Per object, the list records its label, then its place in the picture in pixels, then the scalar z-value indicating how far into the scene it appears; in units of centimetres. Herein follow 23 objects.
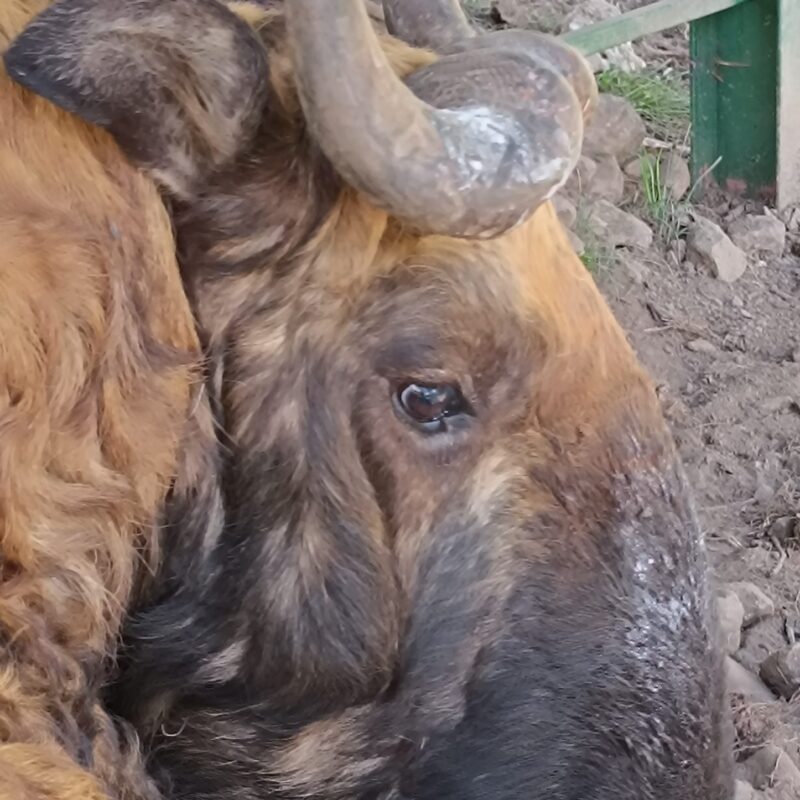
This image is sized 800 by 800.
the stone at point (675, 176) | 546
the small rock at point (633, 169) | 554
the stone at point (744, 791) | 294
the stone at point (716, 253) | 511
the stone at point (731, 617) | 341
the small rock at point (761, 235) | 528
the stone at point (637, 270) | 499
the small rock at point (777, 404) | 442
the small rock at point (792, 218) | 544
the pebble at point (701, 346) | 475
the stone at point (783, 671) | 337
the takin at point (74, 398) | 179
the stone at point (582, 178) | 507
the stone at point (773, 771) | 301
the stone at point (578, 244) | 461
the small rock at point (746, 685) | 332
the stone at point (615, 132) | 547
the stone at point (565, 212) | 470
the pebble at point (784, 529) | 390
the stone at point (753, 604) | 359
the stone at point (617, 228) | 511
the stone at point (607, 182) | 533
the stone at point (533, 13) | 597
